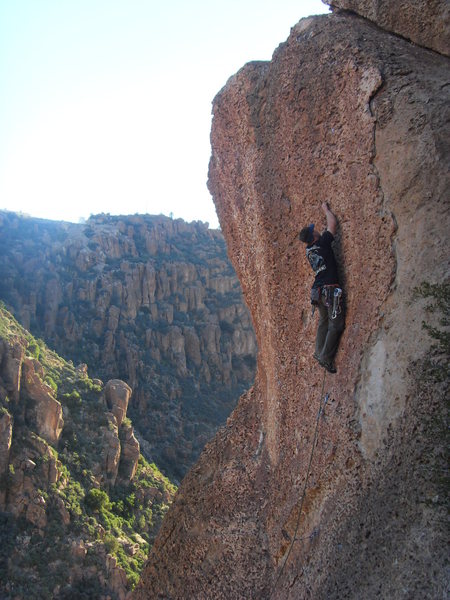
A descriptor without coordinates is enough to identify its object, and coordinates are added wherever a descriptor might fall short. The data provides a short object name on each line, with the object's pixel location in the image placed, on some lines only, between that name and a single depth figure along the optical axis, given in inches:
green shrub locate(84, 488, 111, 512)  1165.1
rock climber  219.9
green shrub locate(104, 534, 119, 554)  1060.5
